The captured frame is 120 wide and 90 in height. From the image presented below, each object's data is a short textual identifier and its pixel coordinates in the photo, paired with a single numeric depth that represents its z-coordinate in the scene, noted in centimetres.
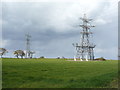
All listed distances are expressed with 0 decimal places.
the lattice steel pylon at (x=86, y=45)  8844
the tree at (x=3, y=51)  11006
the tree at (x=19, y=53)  11054
